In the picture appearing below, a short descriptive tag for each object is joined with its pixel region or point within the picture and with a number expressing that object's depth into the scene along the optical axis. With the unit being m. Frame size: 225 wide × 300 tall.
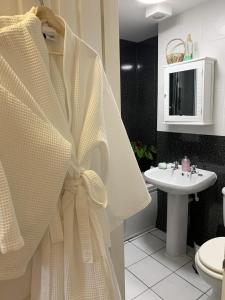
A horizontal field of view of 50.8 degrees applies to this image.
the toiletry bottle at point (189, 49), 2.07
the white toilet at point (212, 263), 1.41
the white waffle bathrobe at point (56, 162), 0.51
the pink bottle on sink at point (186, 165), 2.16
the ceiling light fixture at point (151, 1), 1.82
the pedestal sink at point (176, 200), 2.00
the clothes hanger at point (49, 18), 0.60
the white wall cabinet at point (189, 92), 1.96
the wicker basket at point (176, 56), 2.12
